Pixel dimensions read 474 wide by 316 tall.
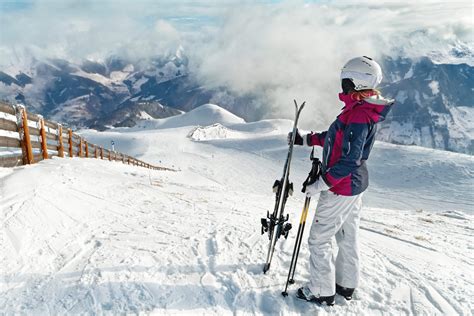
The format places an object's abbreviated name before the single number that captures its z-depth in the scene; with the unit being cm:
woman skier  359
